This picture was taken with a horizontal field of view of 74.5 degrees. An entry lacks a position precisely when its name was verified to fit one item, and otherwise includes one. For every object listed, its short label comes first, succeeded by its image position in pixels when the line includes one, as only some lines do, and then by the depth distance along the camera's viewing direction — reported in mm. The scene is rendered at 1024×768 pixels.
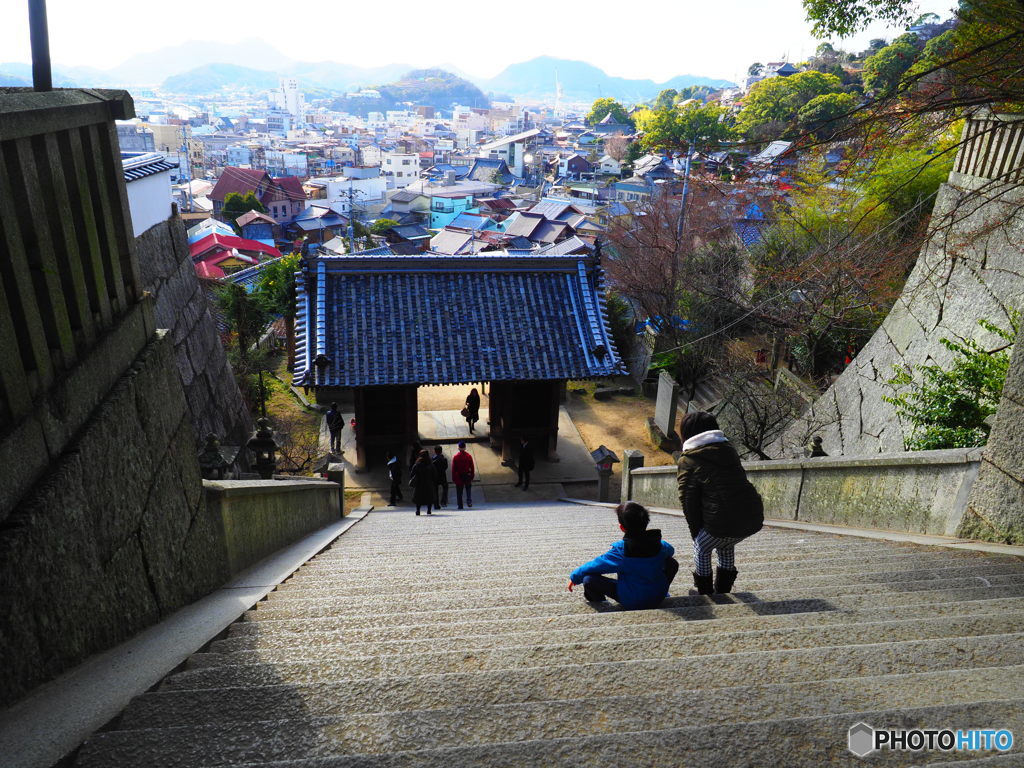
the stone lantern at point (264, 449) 9570
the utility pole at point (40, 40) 2865
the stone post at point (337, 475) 9898
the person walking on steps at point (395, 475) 12023
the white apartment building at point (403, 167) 113231
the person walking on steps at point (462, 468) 11949
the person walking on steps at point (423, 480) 10594
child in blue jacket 3896
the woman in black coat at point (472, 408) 15562
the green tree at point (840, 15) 8461
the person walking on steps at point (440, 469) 11344
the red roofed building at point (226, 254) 38838
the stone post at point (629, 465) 10492
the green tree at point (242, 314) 19016
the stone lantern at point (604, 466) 12586
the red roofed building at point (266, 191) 68812
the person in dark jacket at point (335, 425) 14625
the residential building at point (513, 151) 112062
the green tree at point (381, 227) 58866
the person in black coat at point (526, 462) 13467
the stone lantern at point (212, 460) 8414
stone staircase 2166
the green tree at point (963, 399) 6691
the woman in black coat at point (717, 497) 4043
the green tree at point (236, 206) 63062
